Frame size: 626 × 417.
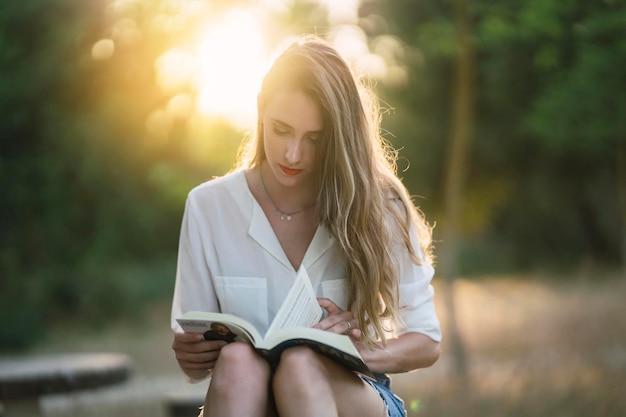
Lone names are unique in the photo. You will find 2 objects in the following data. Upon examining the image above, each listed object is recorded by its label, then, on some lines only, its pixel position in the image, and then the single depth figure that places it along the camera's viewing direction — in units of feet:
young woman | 9.06
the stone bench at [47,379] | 17.74
